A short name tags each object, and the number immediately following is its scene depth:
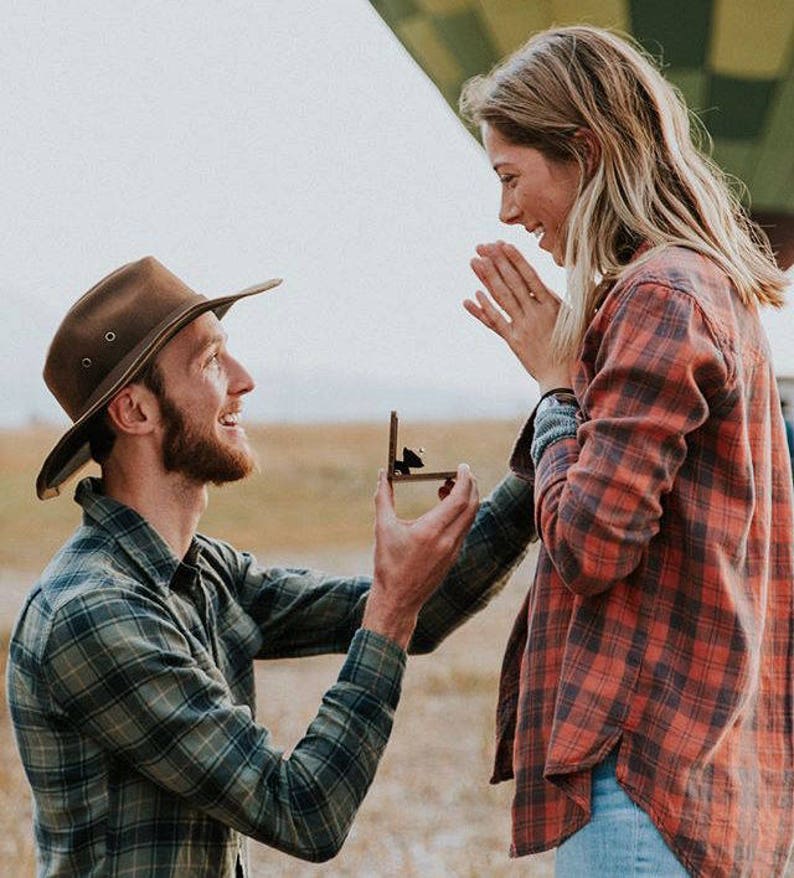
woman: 2.38
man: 2.60
